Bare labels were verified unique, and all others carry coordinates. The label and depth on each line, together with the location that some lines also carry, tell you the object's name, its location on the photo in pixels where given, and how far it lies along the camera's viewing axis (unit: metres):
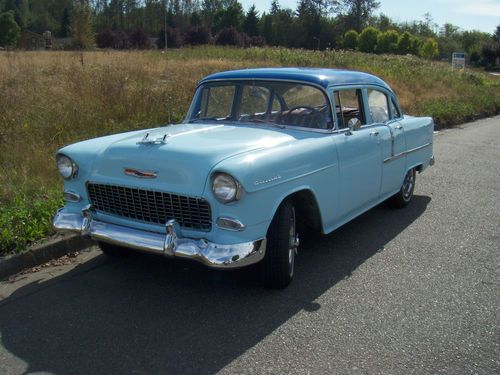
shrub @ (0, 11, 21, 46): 51.34
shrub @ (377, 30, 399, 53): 64.69
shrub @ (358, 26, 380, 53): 68.69
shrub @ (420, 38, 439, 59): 57.98
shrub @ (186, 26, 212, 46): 63.50
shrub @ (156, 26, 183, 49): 63.03
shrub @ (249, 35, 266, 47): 63.01
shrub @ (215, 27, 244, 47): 61.18
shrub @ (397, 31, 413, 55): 62.59
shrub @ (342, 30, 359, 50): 74.19
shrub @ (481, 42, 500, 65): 72.25
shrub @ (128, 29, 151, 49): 54.75
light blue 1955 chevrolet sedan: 3.20
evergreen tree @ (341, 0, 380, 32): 96.38
